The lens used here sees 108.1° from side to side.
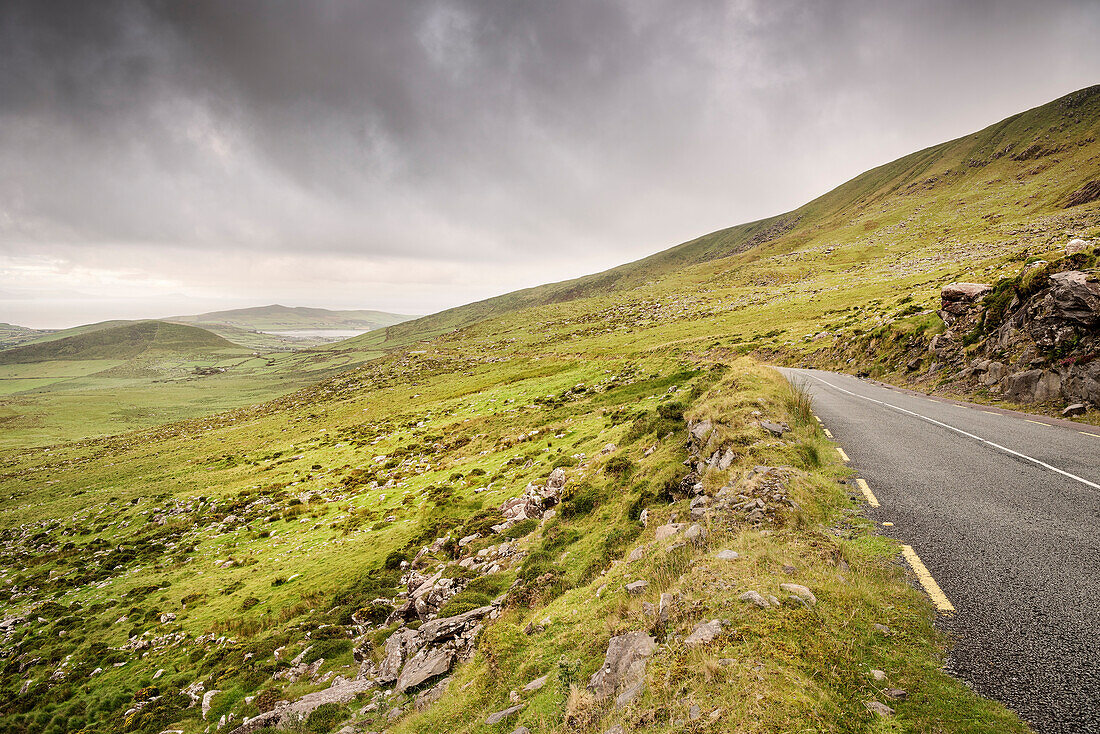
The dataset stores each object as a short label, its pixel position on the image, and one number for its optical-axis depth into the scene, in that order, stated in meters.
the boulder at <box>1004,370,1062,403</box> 20.02
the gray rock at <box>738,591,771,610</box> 6.31
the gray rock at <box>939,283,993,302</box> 29.53
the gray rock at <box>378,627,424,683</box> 10.72
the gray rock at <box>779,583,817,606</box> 6.51
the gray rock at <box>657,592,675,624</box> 6.89
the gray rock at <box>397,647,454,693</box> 9.91
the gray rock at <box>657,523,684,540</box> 10.29
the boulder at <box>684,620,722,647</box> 5.87
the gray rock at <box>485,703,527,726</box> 7.04
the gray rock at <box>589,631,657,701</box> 6.17
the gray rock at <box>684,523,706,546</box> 9.09
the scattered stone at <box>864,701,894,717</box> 4.77
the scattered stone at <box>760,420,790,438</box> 14.13
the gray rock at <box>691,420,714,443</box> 15.01
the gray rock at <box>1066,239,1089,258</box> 23.70
